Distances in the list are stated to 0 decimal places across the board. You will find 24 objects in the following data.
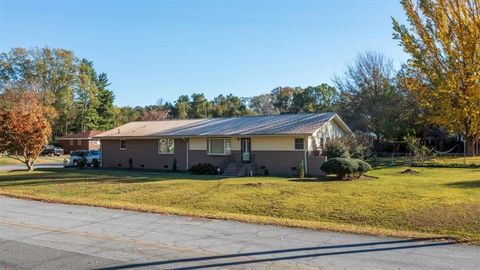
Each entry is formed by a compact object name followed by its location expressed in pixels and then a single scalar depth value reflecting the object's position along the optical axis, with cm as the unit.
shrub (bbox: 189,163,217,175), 3136
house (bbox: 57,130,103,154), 7200
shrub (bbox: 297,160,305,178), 2734
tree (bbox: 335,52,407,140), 4866
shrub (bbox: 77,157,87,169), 4066
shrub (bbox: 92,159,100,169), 4073
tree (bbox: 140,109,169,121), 8462
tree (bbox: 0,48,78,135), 7681
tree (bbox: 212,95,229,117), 9638
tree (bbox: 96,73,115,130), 8819
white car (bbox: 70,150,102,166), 4361
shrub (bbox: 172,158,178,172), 3537
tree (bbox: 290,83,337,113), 9575
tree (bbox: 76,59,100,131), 8394
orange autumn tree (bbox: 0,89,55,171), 3391
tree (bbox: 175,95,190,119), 10166
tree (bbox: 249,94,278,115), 10817
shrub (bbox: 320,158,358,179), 2339
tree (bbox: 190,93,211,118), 10055
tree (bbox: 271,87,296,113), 10463
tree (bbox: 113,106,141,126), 9511
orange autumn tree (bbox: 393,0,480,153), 3306
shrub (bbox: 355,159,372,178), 2392
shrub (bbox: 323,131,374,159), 2983
